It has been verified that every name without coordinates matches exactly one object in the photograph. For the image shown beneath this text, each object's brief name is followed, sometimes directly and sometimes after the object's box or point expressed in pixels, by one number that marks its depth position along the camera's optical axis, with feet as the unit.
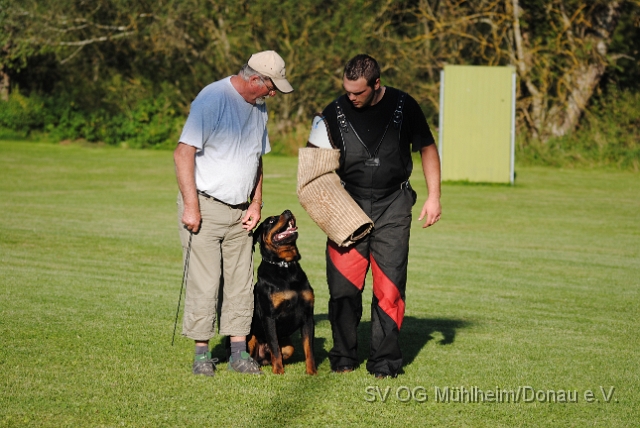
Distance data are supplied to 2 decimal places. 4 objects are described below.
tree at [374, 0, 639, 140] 183.52
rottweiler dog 39.99
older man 38.40
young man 39.78
